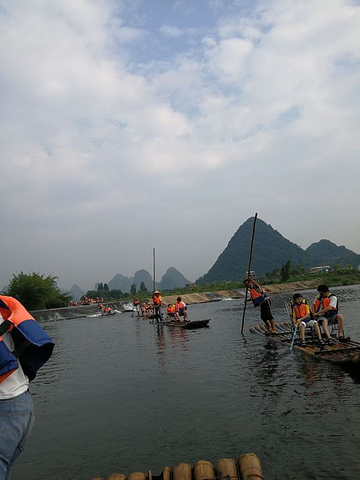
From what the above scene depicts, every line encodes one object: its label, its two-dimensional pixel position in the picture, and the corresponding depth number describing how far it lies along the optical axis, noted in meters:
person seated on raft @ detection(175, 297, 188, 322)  26.75
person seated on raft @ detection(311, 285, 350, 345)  11.62
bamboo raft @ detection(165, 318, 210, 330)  23.70
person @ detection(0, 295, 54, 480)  3.14
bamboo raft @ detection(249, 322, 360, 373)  9.63
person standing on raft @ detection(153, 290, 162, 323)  28.37
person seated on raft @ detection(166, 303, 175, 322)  29.06
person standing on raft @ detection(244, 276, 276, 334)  15.95
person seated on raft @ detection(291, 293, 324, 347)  12.72
